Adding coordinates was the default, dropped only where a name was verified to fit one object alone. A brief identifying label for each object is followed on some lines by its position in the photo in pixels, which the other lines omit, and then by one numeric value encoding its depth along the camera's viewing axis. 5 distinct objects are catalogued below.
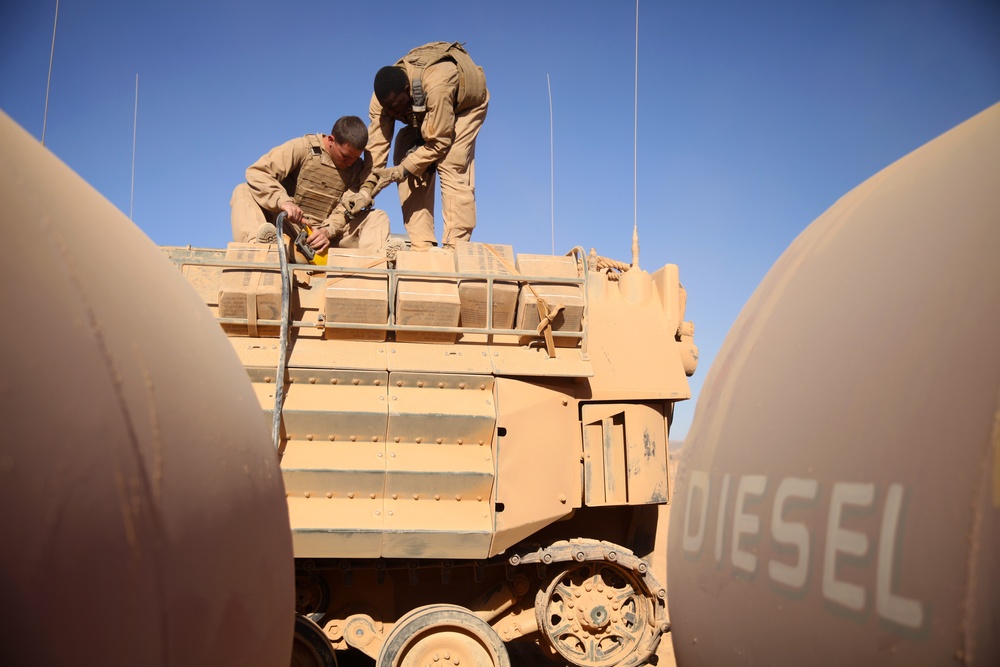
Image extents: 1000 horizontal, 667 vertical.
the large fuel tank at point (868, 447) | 1.29
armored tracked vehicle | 5.30
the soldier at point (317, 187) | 6.59
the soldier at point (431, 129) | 7.09
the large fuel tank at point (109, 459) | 1.29
